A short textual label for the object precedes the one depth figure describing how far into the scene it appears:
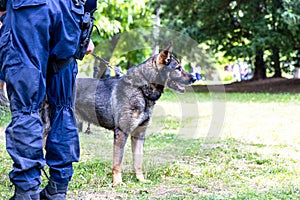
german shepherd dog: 4.91
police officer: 2.74
